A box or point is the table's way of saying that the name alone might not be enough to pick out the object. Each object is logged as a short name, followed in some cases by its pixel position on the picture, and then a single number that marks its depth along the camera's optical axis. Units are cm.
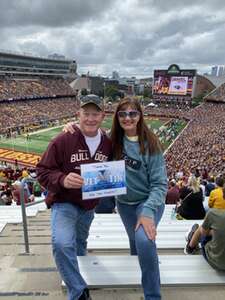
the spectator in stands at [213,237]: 186
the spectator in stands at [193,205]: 333
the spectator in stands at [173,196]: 502
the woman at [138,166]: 174
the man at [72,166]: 168
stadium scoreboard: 4416
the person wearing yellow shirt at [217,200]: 310
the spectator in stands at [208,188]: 581
